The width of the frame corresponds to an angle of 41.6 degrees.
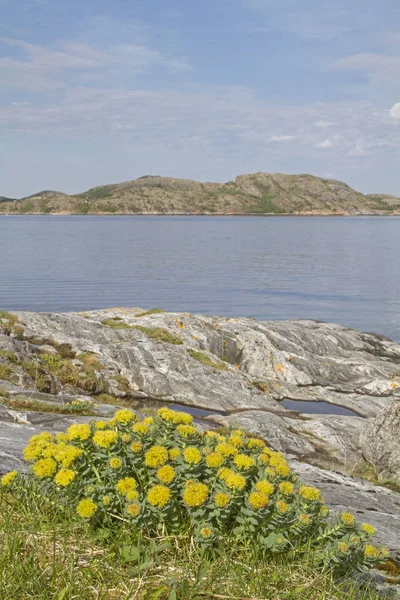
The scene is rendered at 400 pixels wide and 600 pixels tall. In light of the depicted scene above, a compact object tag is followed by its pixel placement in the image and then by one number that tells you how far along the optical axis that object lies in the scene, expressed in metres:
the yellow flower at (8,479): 5.32
